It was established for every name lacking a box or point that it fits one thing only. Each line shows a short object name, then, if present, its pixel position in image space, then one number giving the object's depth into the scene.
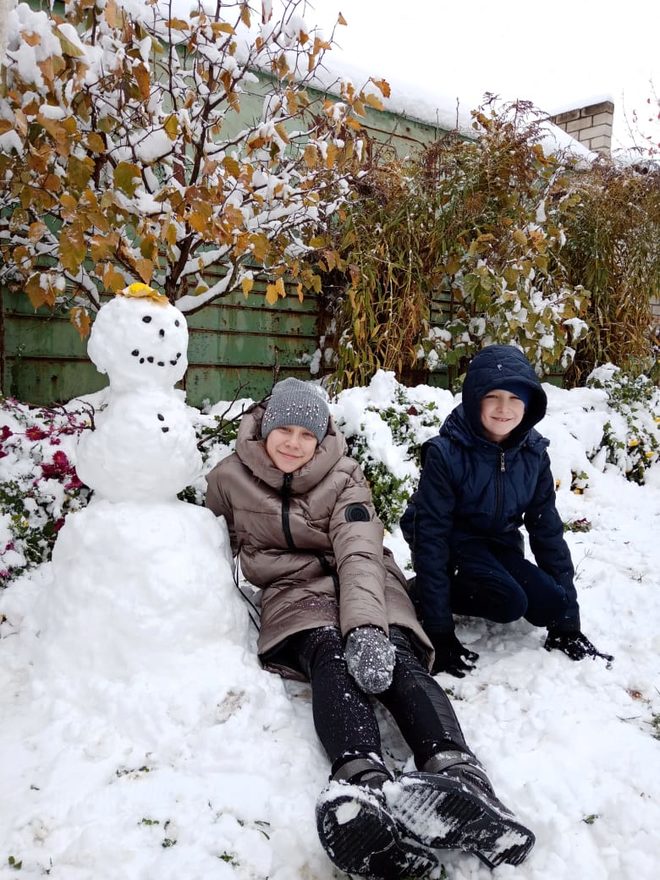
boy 2.32
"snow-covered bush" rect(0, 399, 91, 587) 2.59
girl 1.41
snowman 1.93
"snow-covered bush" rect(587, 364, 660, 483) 4.98
